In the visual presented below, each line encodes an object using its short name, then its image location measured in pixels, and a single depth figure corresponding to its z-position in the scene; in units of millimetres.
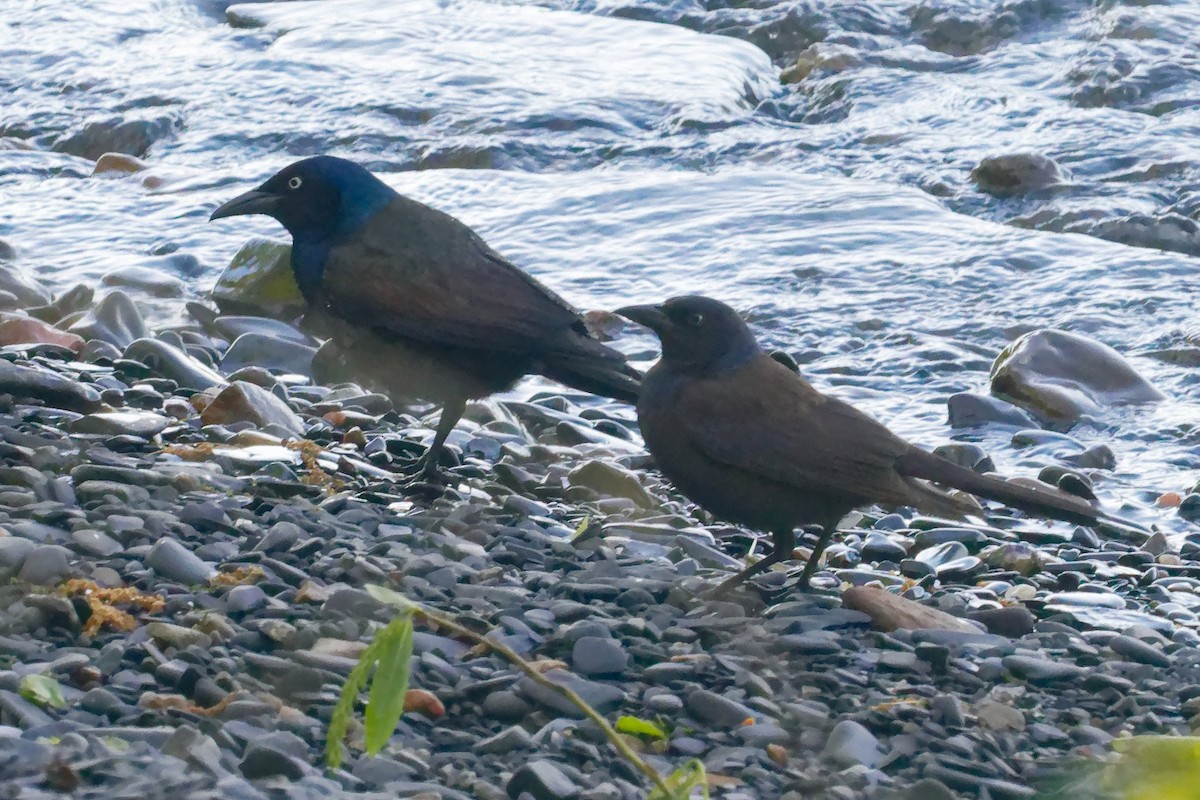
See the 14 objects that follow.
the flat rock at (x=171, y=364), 13609
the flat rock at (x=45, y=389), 11383
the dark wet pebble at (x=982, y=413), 15141
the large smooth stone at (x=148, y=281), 17906
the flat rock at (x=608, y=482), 11930
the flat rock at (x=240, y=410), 12187
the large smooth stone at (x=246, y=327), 16250
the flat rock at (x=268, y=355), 15187
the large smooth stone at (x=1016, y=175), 22547
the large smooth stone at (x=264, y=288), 17047
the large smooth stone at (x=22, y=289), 16812
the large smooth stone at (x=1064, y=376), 15359
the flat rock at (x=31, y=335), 14234
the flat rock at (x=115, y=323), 14742
